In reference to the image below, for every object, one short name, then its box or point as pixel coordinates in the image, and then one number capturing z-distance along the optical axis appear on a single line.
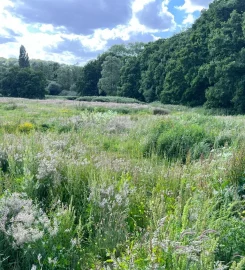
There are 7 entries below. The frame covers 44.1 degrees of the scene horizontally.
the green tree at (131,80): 49.34
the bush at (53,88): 64.00
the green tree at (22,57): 73.59
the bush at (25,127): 10.25
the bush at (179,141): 7.61
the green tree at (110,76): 55.16
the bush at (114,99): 33.91
